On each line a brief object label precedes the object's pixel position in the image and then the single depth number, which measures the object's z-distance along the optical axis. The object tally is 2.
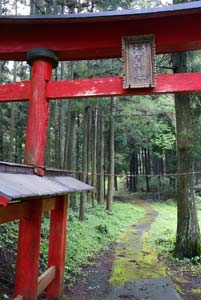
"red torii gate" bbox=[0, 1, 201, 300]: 5.33
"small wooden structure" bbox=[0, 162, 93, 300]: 3.09
